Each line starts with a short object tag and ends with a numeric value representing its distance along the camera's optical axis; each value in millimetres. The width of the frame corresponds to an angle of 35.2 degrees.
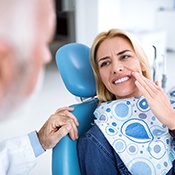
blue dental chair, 1315
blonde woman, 1093
